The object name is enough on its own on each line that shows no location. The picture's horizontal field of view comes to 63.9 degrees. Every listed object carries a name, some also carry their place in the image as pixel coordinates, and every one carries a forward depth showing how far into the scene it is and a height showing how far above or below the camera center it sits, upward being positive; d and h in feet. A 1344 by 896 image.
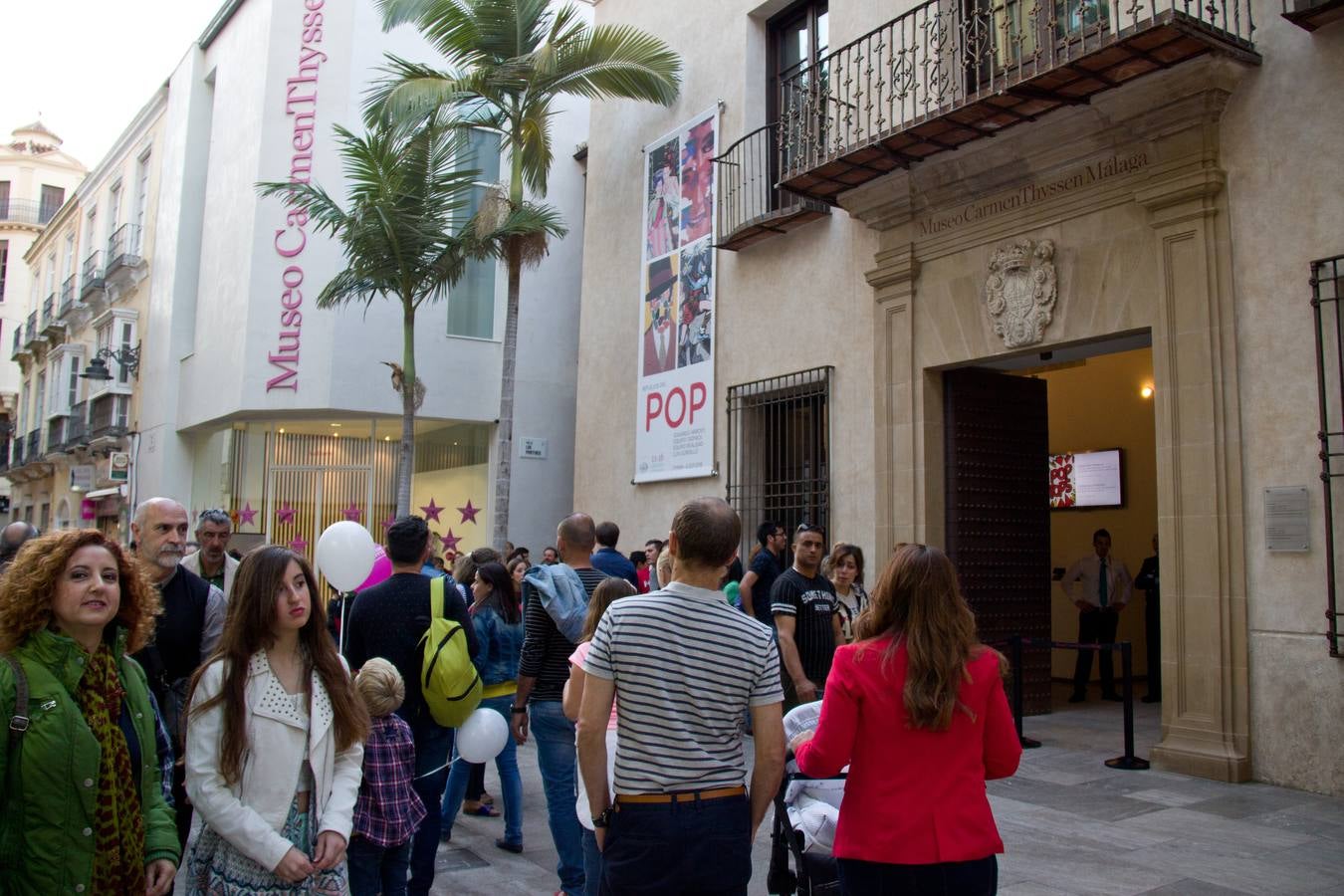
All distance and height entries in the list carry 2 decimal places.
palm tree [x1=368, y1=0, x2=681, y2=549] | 46.09 +20.63
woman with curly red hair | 8.64 -1.68
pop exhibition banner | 43.78 +10.07
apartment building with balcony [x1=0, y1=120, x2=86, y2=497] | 149.48 +44.65
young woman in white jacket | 10.09 -2.00
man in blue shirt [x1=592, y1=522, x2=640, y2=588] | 24.61 -0.37
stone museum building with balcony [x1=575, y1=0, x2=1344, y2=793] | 24.50 +7.10
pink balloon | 25.47 -0.66
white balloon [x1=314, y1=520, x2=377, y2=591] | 20.11 -0.30
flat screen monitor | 44.19 +3.03
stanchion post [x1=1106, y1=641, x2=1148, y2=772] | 26.11 -4.71
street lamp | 83.92 +13.88
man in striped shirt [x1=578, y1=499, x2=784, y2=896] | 9.48 -1.63
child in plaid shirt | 13.16 -3.20
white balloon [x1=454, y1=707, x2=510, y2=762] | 16.35 -2.95
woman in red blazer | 9.73 -1.78
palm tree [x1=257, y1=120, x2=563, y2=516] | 49.14 +14.58
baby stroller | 11.75 -3.39
